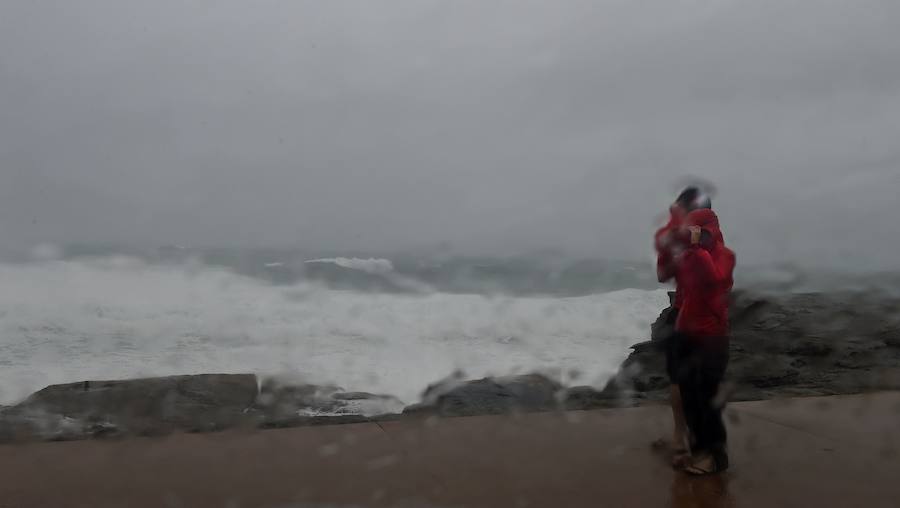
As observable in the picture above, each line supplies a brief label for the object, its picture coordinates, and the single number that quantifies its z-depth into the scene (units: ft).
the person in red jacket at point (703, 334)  11.20
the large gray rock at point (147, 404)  15.81
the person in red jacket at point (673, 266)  11.50
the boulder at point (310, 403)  16.93
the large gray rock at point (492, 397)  17.88
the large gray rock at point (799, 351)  20.98
